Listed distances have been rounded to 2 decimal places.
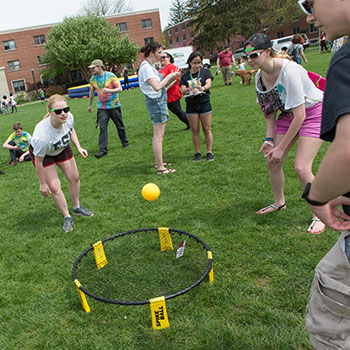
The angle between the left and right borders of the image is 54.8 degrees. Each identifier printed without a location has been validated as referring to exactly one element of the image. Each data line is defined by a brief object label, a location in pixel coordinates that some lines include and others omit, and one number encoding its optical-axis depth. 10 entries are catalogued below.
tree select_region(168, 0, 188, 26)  95.41
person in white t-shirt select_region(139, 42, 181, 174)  6.08
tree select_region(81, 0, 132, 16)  64.19
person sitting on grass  9.52
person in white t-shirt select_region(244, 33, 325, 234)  3.49
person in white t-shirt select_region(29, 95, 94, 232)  4.50
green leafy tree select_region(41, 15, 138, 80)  45.84
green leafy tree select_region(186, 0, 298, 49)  50.91
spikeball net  3.30
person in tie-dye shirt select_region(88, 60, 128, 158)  8.39
